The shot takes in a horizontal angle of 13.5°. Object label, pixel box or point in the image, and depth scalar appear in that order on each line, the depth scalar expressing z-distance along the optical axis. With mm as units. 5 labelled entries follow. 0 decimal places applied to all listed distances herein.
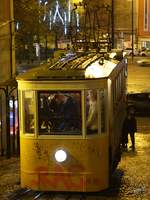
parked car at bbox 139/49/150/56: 81438
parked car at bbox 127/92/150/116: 30422
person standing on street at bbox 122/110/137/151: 19312
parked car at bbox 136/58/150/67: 61634
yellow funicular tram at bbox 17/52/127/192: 12438
